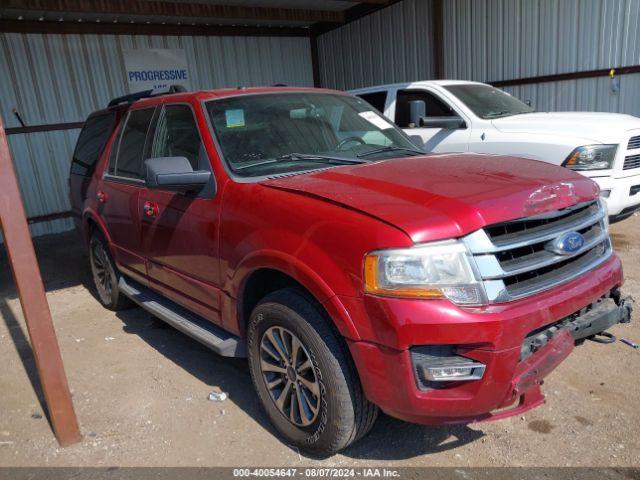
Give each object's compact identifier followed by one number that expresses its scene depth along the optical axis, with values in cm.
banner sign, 1061
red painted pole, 273
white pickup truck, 522
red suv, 213
